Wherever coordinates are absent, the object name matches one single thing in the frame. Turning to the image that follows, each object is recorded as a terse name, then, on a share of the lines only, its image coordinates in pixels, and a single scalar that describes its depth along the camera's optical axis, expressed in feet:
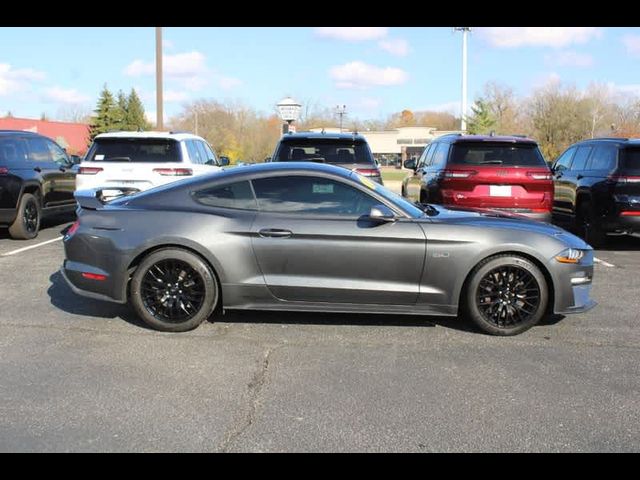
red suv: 26.50
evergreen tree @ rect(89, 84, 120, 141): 183.62
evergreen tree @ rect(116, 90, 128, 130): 185.88
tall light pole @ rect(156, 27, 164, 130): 60.54
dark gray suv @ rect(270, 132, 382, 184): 29.40
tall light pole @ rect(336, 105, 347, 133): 201.36
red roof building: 192.30
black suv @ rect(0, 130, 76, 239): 30.37
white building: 265.54
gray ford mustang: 15.87
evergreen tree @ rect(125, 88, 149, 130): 195.42
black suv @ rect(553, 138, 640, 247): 27.63
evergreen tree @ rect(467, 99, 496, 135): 148.43
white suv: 28.55
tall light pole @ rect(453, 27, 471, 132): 122.69
